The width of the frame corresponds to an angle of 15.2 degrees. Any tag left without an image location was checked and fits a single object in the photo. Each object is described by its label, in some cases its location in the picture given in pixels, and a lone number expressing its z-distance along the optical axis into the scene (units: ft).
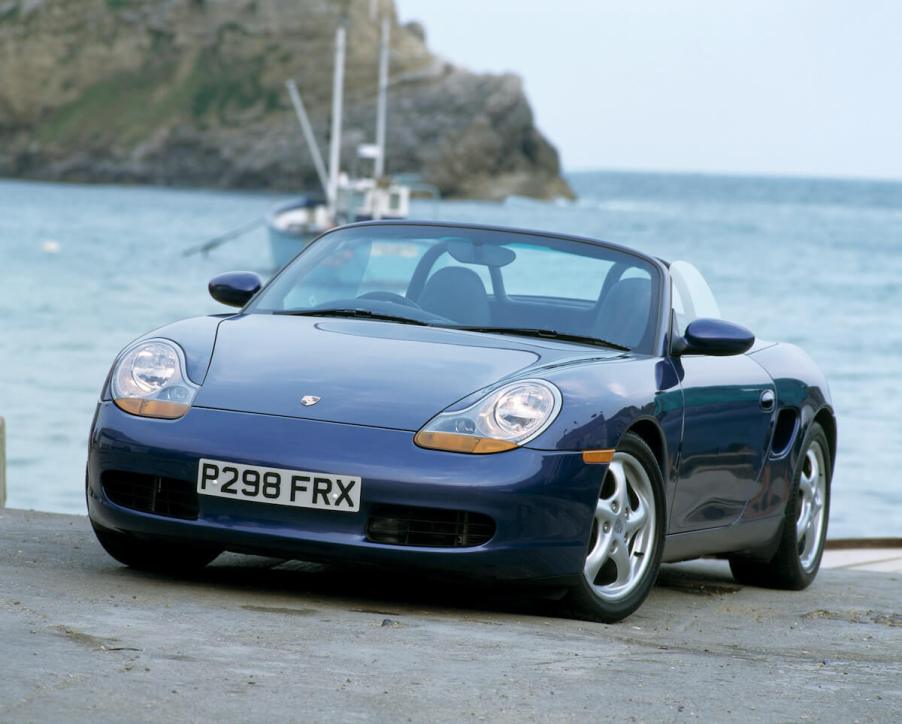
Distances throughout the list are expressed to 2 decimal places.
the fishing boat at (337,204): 322.68
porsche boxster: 30.98
